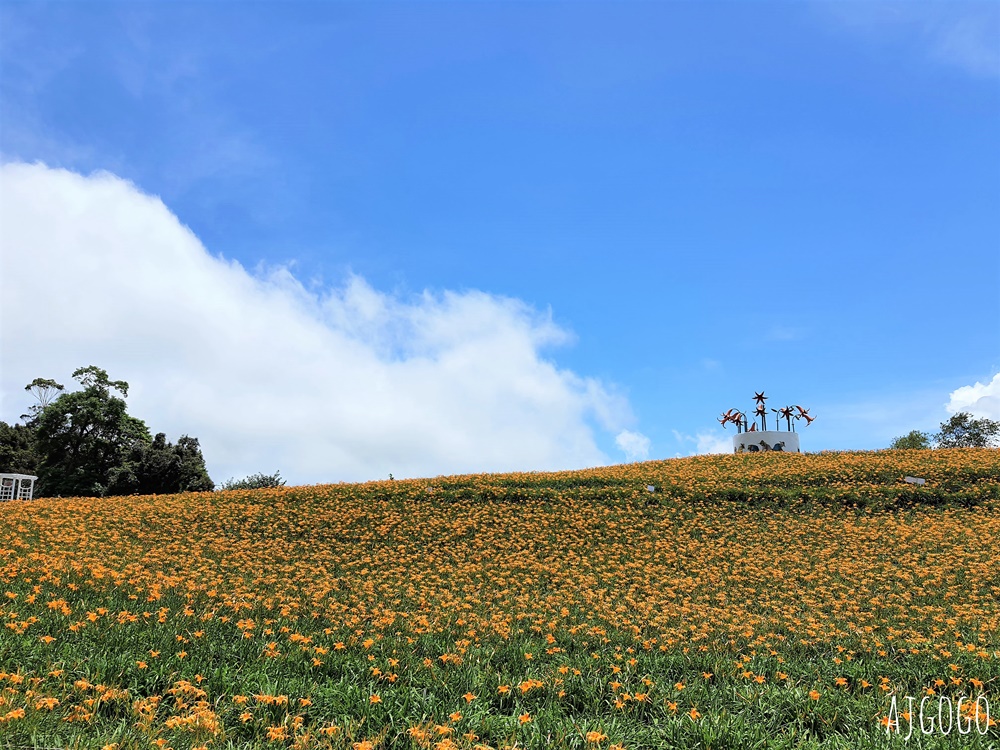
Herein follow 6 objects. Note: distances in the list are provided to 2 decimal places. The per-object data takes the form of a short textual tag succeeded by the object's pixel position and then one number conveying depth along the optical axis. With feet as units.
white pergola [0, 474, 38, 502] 98.32
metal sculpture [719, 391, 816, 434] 134.72
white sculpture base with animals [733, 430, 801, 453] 117.91
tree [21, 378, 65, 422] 141.49
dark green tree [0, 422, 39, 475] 171.42
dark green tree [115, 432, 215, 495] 117.91
